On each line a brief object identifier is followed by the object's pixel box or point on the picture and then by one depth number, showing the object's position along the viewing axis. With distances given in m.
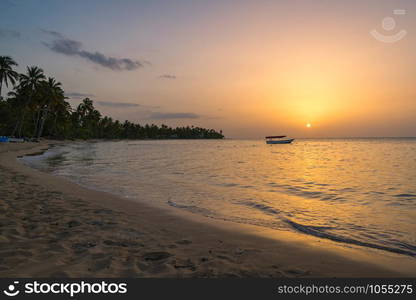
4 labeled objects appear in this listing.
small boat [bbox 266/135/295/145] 102.71
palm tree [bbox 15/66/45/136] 61.88
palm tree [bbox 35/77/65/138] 69.20
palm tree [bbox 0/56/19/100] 52.11
